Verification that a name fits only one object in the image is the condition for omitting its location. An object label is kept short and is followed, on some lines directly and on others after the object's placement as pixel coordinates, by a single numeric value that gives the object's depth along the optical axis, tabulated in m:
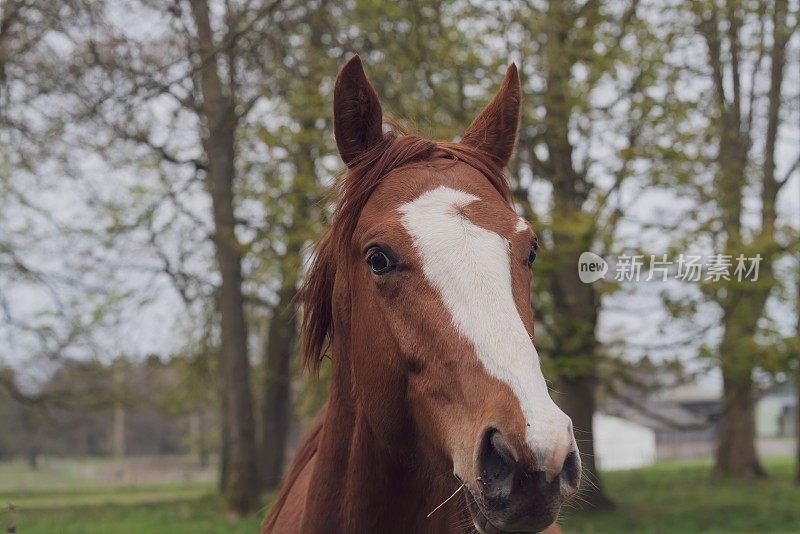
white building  57.72
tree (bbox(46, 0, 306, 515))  6.34
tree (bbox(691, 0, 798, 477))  10.98
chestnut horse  1.88
